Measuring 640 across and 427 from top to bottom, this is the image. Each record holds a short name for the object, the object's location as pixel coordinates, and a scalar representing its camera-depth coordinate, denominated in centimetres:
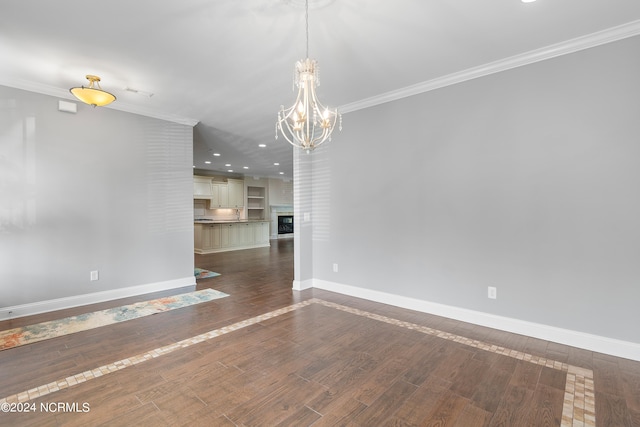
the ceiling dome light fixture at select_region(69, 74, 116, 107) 310
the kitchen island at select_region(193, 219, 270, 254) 882
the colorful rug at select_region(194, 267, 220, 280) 574
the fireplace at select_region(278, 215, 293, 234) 1290
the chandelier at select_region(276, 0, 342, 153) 216
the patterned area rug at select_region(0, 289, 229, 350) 297
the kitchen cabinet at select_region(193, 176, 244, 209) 995
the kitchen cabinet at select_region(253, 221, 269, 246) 1014
